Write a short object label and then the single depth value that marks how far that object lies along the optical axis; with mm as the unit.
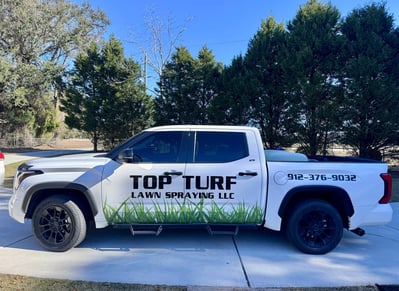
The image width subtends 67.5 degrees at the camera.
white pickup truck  4234
